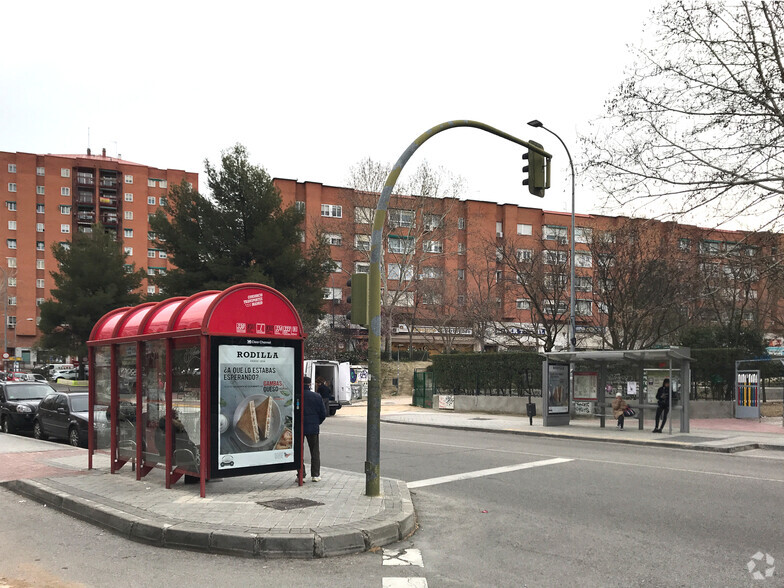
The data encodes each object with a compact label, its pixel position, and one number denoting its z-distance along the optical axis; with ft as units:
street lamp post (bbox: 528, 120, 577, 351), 82.74
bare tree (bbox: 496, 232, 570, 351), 113.50
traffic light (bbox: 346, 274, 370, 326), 30.66
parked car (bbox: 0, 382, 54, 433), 68.13
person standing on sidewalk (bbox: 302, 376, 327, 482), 34.19
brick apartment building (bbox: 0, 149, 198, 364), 282.56
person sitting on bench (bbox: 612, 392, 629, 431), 70.18
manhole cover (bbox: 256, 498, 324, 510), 27.40
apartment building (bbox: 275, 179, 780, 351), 98.63
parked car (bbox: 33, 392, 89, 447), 56.59
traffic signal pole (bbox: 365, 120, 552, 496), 29.94
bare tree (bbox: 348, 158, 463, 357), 161.68
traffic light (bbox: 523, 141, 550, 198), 40.42
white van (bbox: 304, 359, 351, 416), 101.35
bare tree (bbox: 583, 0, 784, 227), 51.52
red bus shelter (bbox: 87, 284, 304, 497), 29.04
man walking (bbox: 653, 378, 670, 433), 66.28
